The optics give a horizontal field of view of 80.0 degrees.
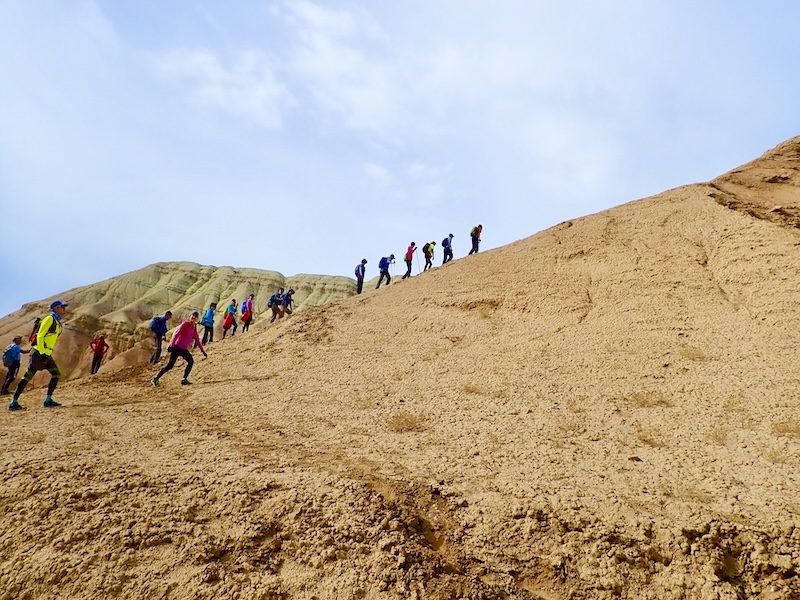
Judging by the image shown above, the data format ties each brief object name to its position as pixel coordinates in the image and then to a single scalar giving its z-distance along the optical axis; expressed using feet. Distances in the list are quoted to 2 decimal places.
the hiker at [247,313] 53.88
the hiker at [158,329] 43.02
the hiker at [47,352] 24.03
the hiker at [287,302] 59.31
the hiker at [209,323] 48.62
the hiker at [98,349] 46.73
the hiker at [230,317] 52.39
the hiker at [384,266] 63.41
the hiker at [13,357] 38.11
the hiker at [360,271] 62.05
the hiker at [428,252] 62.59
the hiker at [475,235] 62.44
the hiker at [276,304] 56.54
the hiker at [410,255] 62.90
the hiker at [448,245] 63.72
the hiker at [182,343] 29.68
